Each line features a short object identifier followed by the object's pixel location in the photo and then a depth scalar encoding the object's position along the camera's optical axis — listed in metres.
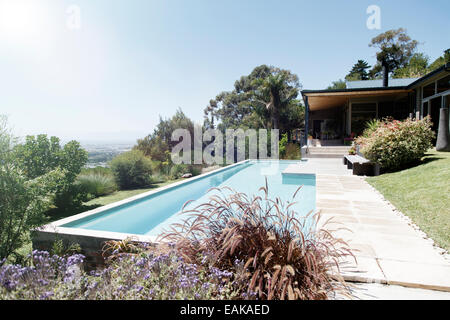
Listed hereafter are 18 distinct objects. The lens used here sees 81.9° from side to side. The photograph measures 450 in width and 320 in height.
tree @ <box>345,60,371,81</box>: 37.66
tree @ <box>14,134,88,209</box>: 6.21
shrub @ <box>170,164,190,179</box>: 12.56
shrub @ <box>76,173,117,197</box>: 7.55
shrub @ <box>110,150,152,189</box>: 9.96
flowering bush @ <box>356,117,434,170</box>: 7.91
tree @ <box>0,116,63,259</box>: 2.92
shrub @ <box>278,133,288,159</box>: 18.20
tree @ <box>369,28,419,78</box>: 36.16
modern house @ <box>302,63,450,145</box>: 11.30
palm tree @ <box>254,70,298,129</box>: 23.67
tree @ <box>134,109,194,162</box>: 20.22
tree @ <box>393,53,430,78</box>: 30.44
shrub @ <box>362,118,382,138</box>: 11.15
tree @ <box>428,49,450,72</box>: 23.55
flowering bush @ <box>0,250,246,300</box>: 1.74
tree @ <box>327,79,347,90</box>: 36.73
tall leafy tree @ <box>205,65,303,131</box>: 23.91
